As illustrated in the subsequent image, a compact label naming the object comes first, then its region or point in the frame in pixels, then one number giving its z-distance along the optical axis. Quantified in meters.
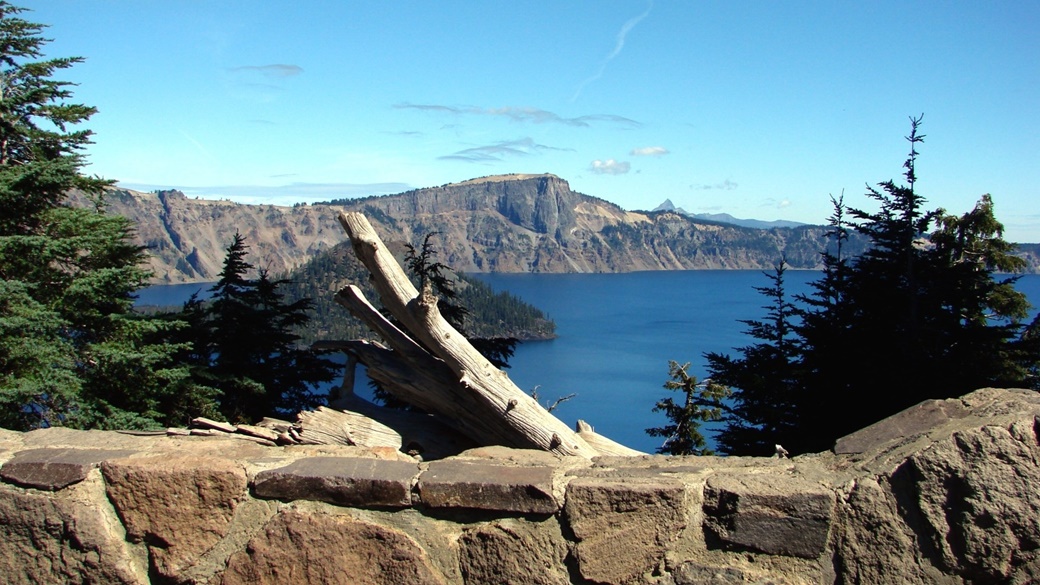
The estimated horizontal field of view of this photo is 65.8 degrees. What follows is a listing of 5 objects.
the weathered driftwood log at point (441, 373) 4.35
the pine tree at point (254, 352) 16.88
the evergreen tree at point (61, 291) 12.35
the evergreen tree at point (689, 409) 19.56
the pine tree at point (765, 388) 16.81
